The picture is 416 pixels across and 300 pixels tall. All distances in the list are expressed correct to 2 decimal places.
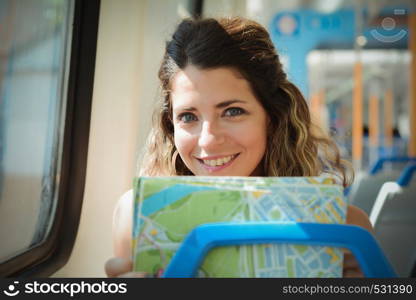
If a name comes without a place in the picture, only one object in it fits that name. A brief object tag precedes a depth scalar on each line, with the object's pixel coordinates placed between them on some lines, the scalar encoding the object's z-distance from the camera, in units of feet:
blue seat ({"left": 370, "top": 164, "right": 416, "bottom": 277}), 7.00
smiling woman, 3.79
